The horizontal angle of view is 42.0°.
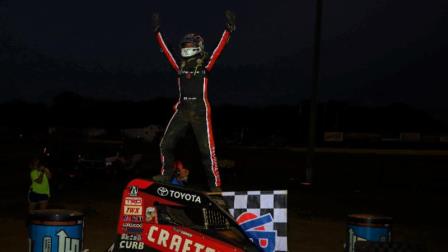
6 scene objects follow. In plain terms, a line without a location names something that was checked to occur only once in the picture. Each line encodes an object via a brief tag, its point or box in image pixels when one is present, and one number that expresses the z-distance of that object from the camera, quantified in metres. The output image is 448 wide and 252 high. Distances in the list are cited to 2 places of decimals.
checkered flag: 6.24
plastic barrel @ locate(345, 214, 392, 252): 7.27
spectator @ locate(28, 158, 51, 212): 11.15
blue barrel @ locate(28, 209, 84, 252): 6.08
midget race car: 5.34
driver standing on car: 6.85
